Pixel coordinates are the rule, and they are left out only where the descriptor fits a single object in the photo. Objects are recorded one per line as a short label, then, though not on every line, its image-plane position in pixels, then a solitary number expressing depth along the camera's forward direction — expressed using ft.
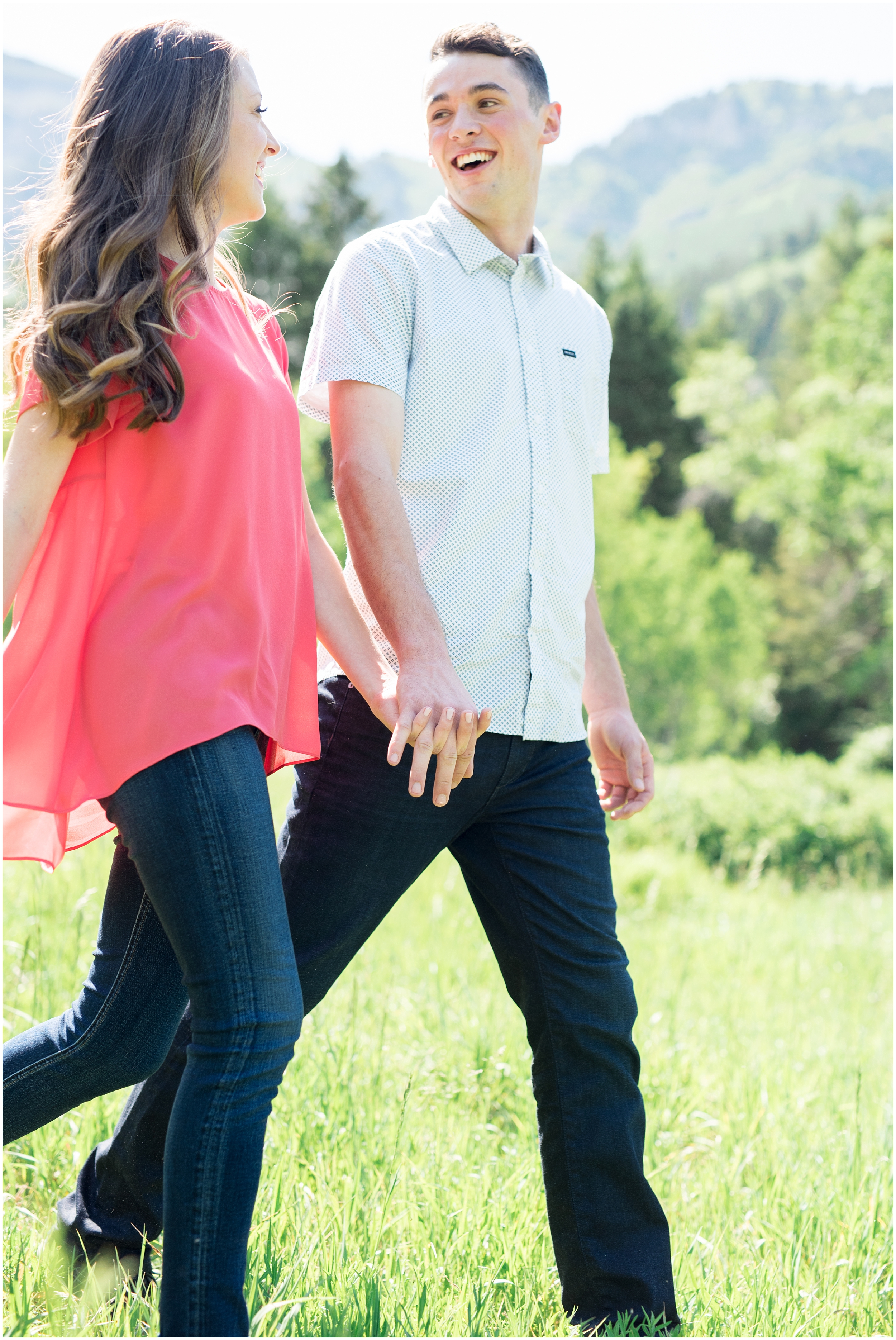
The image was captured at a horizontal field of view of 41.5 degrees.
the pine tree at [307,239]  115.14
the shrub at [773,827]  45.50
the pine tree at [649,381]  120.06
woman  5.23
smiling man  6.95
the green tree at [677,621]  82.89
